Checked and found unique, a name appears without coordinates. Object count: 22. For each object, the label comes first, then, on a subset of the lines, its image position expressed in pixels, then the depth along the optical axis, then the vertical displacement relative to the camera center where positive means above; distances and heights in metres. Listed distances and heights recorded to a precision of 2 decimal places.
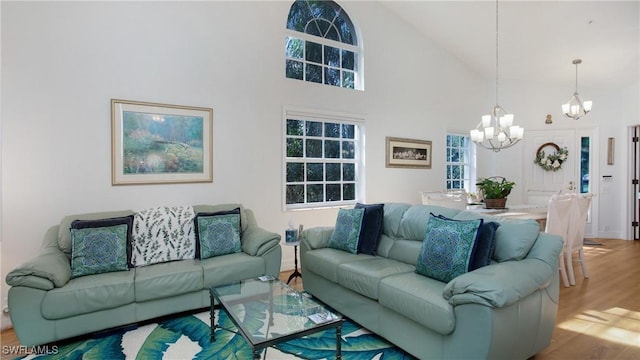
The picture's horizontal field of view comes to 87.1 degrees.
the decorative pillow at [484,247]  2.28 -0.49
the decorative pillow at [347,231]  3.18 -0.54
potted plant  4.09 -0.22
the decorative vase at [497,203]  4.11 -0.34
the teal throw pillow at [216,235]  3.23 -0.59
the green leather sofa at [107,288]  2.32 -0.88
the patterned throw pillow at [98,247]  2.73 -0.60
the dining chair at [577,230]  3.74 -0.64
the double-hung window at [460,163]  6.55 +0.25
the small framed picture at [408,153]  5.45 +0.37
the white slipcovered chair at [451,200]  4.34 -0.33
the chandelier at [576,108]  5.00 +1.02
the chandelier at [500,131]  4.11 +0.56
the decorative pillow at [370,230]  3.19 -0.53
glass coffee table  1.80 -0.86
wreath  6.52 +0.34
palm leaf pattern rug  2.30 -1.24
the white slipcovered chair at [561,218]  3.54 -0.46
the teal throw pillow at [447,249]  2.27 -0.52
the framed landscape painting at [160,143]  3.39 +0.34
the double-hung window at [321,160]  4.54 +0.22
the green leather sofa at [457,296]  1.85 -0.77
